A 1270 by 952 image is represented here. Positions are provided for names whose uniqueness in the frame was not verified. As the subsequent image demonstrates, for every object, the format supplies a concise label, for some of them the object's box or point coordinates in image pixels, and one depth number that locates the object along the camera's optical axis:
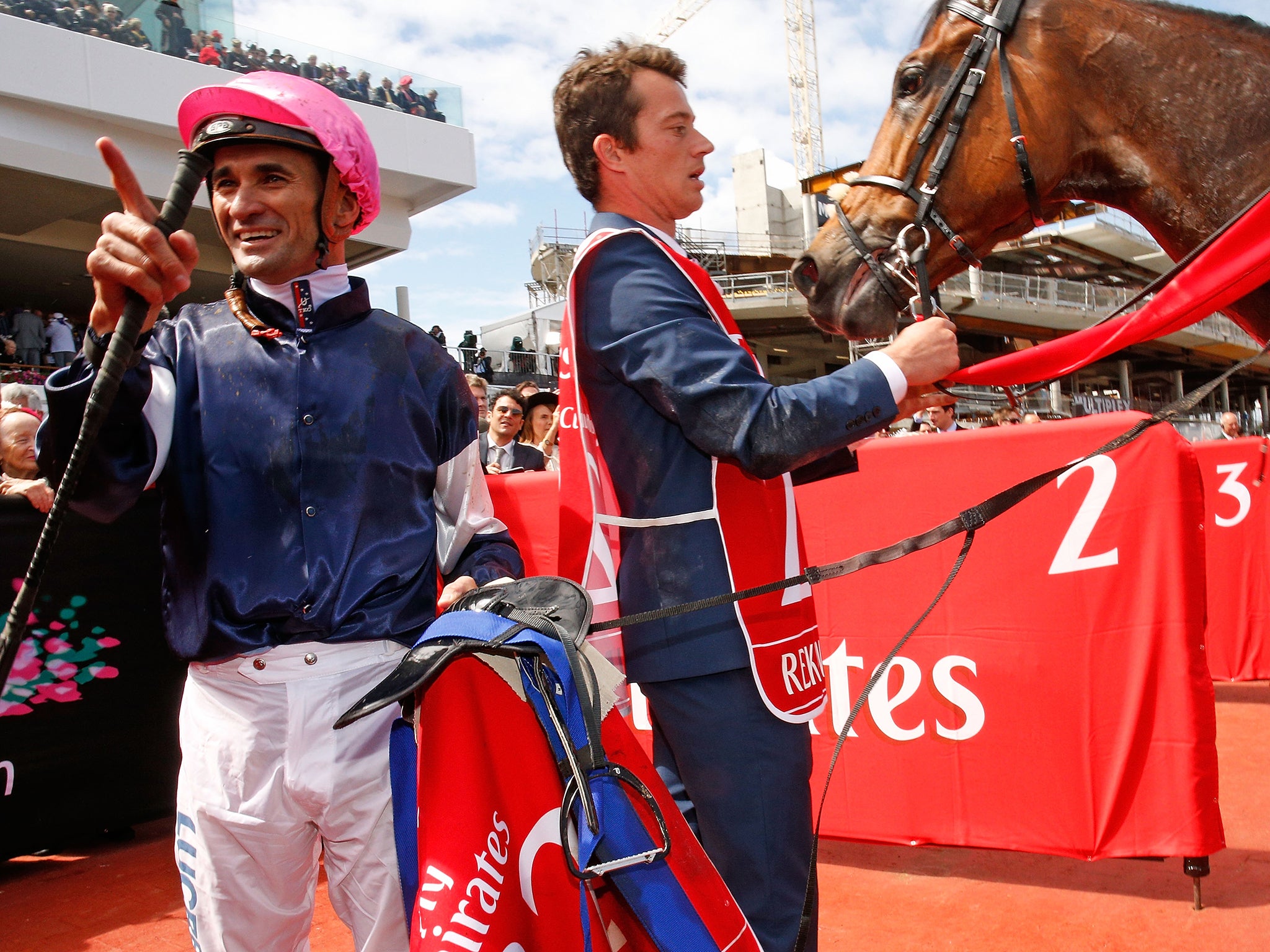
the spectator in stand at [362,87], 20.80
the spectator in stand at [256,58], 19.06
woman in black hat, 6.71
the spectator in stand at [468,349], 20.14
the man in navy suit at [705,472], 1.40
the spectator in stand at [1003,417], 9.38
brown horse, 1.73
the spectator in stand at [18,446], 4.24
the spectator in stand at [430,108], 21.48
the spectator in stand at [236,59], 18.52
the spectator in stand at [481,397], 7.17
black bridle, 1.88
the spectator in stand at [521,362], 22.75
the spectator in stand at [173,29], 17.20
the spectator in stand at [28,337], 15.94
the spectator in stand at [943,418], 7.04
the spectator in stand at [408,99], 21.39
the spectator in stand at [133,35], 16.78
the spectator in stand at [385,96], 20.97
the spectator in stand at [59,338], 16.16
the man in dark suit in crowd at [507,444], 6.14
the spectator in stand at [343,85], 20.67
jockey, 1.46
